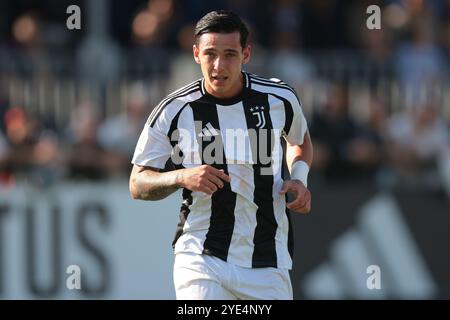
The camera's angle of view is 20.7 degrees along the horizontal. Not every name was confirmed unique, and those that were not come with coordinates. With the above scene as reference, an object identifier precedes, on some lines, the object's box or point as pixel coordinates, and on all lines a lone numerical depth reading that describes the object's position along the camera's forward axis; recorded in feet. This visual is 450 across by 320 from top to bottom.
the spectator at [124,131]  45.09
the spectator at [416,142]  45.73
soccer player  24.36
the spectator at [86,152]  44.68
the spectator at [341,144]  45.37
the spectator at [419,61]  46.75
